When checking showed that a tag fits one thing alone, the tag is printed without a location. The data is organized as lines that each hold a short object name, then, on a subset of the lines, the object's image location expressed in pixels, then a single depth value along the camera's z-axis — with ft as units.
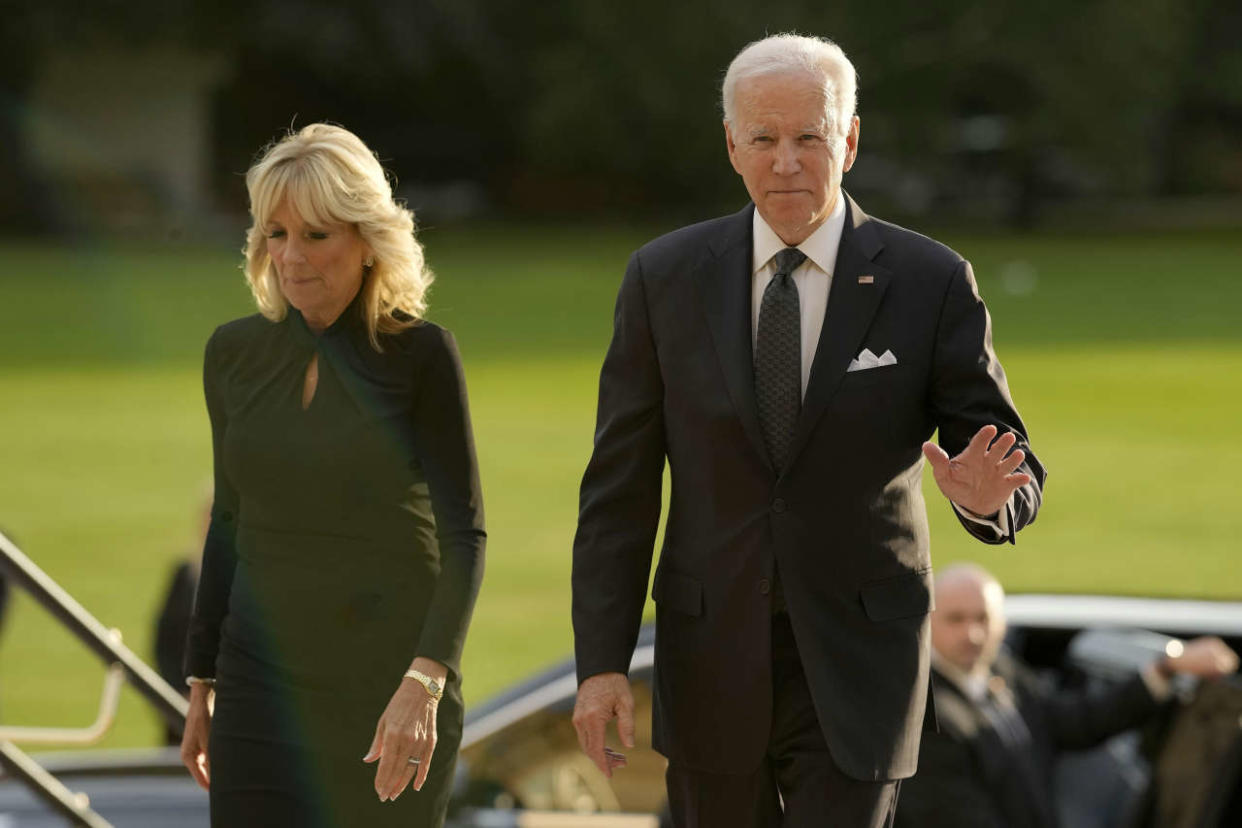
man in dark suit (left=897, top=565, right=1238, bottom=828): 38.83
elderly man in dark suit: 21.70
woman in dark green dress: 23.57
